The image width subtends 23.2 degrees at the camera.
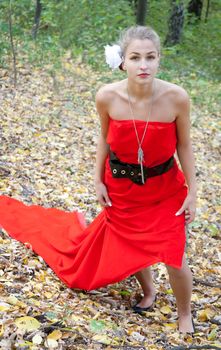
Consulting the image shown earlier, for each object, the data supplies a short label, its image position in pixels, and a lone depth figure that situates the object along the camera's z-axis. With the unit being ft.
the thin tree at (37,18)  33.63
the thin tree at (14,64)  25.34
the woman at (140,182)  9.89
